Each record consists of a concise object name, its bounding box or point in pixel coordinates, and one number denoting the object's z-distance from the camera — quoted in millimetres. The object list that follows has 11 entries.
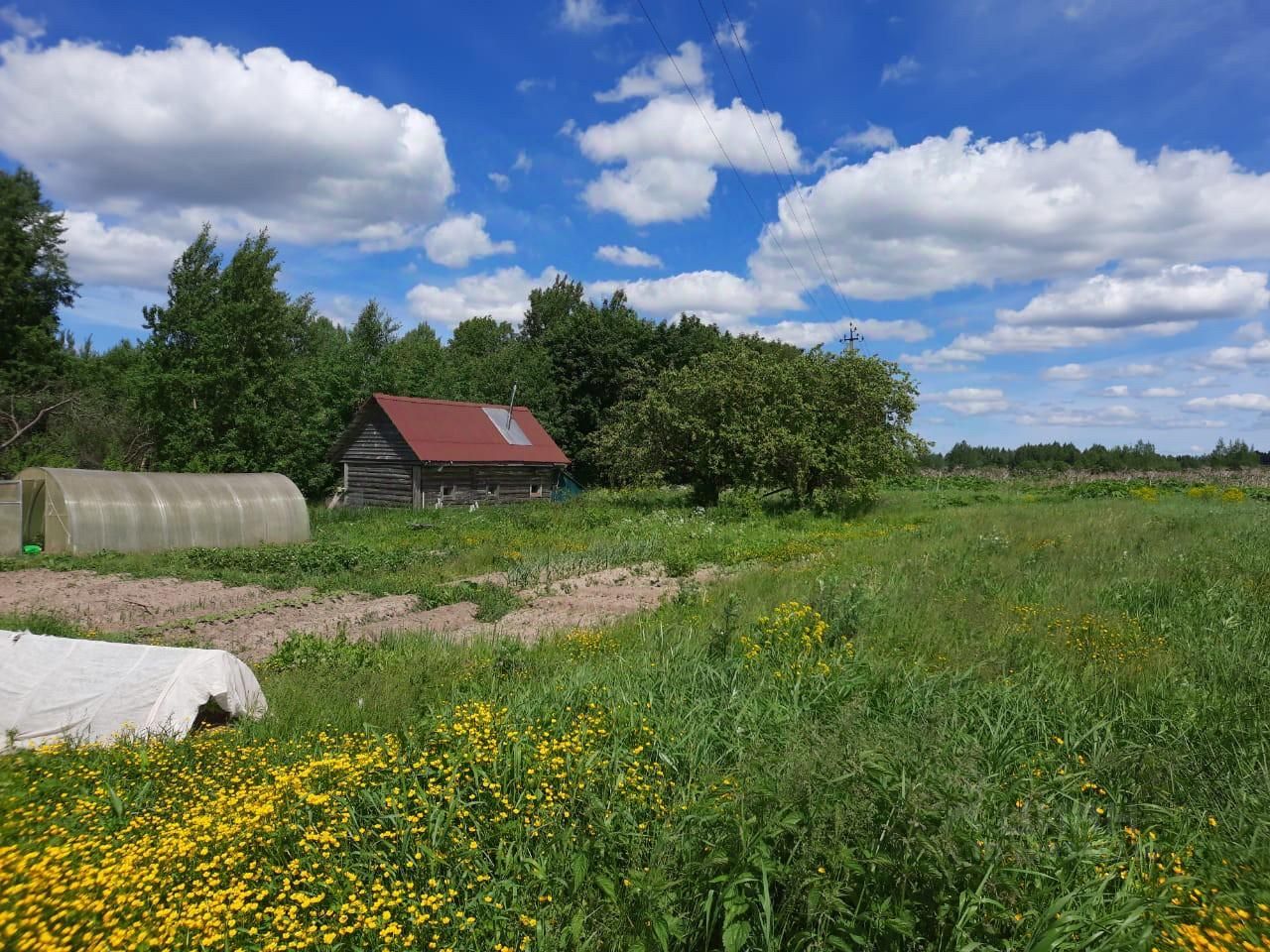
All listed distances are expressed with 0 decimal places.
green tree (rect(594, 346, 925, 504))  24188
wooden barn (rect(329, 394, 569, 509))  29609
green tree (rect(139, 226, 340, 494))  29656
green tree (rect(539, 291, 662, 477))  45031
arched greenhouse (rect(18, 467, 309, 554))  17469
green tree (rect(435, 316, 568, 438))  44062
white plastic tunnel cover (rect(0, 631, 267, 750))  5734
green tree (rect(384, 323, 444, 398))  40438
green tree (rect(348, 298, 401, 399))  38344
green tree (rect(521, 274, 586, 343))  66125
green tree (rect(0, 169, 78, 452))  30719
